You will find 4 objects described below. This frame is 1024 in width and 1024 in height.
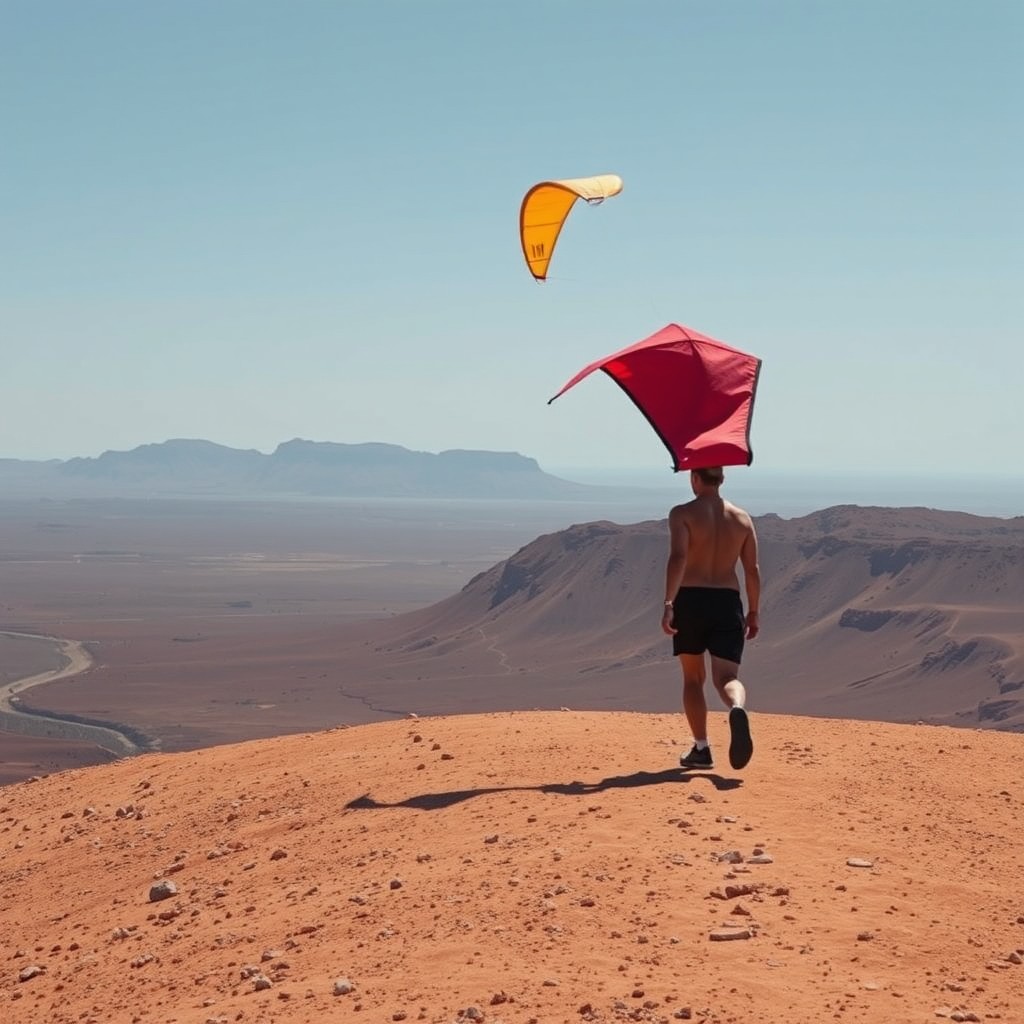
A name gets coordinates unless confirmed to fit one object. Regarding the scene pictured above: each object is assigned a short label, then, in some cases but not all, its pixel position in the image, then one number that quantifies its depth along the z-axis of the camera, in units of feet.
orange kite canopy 41.11
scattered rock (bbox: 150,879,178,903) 30.17
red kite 33.58
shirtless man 32.48
